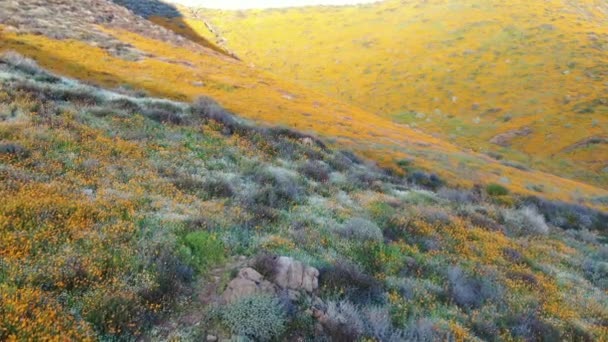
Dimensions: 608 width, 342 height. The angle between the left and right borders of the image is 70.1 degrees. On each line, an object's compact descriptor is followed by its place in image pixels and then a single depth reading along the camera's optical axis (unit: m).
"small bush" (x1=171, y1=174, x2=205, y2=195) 10.33
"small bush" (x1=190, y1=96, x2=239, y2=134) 18.67
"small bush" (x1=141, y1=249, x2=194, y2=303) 5.93
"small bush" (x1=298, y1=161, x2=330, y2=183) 15.29
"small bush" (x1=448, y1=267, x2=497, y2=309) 8.16
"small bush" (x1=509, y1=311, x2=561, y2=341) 7.45
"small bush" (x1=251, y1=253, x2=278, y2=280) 6.89
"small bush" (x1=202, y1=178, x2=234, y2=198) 10.58
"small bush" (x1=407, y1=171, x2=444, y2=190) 23.09
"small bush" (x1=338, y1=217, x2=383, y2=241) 9.80
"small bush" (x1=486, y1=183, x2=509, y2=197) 24.20
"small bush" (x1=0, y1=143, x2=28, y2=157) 9.19
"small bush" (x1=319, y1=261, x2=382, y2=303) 7.17
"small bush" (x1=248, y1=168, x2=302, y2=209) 11.04
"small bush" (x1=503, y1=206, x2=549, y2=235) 16.32
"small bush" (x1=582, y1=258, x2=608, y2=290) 12.15
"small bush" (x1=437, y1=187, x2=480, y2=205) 18.94
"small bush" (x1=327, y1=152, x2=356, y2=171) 18.55
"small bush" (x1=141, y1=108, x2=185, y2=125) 16.45
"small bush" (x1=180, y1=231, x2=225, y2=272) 7.02
